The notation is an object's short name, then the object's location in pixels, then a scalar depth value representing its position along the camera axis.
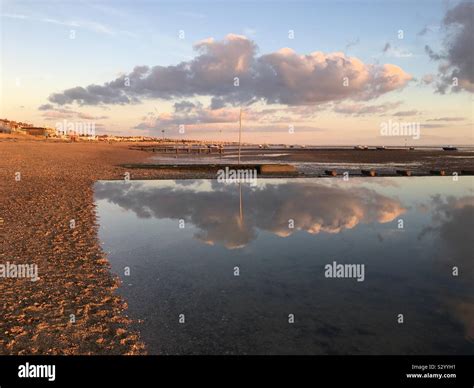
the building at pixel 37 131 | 180.48
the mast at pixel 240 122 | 39.01
